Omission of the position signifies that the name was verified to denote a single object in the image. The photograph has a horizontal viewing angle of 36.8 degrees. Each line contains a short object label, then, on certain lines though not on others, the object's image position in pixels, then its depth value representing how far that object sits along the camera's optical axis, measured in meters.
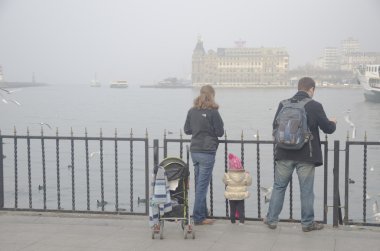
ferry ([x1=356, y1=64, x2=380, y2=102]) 99.38
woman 7.05
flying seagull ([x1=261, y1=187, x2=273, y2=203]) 17.61
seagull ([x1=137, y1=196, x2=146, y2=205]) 17.49
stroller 6.56
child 7.09
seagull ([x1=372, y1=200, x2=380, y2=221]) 17.01
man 6.72
